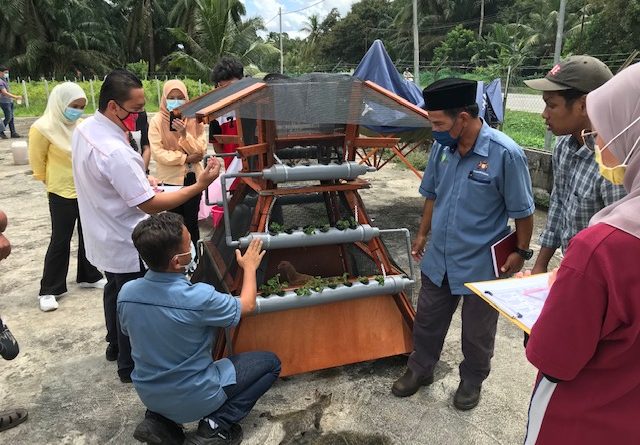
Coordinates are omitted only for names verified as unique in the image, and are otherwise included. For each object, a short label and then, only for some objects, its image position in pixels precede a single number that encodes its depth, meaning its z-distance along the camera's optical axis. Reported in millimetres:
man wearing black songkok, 2352
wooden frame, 2781
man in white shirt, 2533
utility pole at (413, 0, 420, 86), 11773
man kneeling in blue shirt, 2123
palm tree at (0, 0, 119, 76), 27484
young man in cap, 2001
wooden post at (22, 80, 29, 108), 18925
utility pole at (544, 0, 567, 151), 6710
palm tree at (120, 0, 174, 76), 30609
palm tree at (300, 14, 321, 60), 54406
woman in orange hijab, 3867
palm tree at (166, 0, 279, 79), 23766
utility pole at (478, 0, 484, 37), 39156
